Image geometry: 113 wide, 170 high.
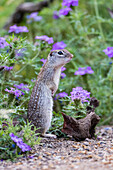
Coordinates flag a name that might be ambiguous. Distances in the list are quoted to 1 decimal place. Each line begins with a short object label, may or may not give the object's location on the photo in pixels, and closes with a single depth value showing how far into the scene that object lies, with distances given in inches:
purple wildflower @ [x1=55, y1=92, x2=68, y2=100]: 377.4
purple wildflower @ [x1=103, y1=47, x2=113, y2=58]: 404.4
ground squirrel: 337.4
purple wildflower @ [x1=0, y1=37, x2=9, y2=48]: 346.0
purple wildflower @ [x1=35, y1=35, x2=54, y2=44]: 364.4
